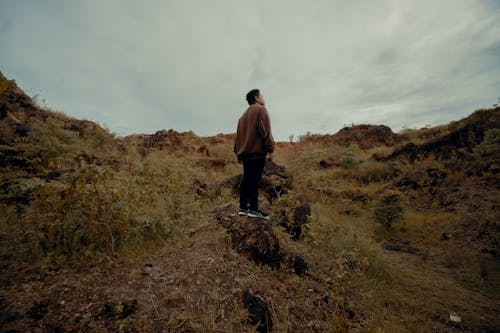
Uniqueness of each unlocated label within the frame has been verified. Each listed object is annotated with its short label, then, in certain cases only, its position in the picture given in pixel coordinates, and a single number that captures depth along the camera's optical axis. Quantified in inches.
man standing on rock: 154.1
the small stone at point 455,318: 118.8
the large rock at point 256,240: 126.2
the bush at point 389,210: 248.5
